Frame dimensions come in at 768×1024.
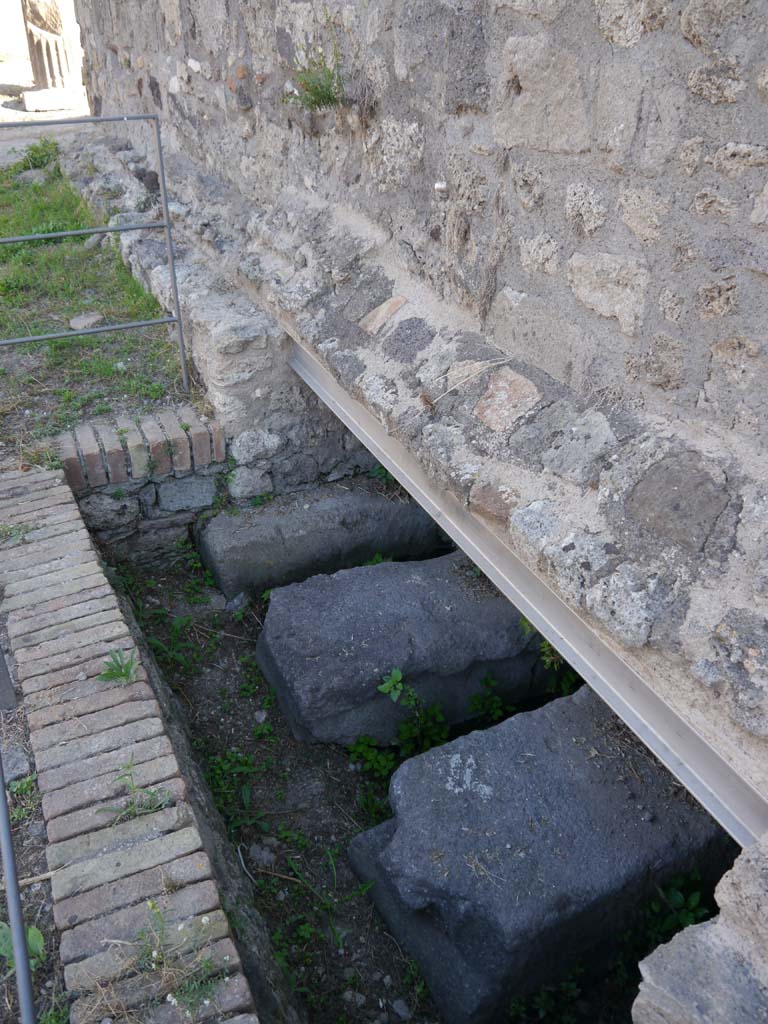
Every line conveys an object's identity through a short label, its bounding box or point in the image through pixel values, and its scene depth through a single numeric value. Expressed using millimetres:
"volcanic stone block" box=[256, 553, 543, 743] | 2924
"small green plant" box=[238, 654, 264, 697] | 3195
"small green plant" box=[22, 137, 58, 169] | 6407
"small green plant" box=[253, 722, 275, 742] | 3053
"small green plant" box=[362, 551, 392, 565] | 3698
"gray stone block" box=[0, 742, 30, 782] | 2020
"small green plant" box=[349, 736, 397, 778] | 2961
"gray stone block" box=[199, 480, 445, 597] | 3475
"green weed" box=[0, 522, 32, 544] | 2805
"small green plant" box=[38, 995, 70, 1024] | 1578
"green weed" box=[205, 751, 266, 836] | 2727
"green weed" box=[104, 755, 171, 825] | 1888
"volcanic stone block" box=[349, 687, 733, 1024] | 2219
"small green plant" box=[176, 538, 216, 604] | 3518
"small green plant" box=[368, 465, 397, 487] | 3832
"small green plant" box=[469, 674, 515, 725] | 3094
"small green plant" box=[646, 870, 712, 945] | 2363
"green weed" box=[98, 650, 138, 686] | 2211
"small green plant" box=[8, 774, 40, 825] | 1931
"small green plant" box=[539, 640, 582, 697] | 3168
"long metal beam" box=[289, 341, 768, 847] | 1552
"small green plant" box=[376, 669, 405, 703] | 2895
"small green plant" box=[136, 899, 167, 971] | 1603
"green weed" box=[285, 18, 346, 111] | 2770
